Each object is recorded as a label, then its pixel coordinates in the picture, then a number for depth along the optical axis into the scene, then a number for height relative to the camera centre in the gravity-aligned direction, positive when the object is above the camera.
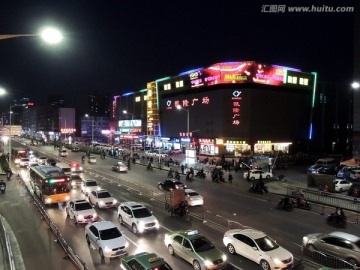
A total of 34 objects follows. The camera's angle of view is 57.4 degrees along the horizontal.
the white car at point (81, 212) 21.45 -5.95
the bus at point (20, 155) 56.21 -5.65
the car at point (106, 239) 15.71 -5.84
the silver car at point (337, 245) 15.05 -5.84
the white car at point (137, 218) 19.59 -5.88
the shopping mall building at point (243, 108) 66.88 +3.26
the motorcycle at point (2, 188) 32.25 -6.53
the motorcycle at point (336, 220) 21.83 -6.50
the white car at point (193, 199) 26.73 -6.21
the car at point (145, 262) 12.64 -5.49
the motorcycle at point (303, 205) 25.86 -6.48
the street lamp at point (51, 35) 6.12 +1.63
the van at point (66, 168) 40.70 -5.65
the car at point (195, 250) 14.26 -5.84
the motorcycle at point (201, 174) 42.19 -6.62
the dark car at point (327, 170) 44.00 -6.39
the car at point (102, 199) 25.47 -6.05
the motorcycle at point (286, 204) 25.75 -6.42
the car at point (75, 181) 35.00 -6.29
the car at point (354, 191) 29.45 -6.09
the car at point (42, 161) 50.51 -6.16
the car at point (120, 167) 47.31 -6.55
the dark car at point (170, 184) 32.43 -6.20
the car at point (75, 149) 84.18 -6.87
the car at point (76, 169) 46.06 -6.56
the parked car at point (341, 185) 33.06 -6.23
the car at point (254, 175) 39.84 -6.32
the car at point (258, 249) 14.26 -5.82
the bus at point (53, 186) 26.70 -5.28
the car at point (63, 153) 69.38 -6.52
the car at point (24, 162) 53.19 -6.47
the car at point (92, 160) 57.12 -6.55
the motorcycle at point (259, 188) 32.28 -6.49
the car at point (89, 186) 30.36 -6.01
